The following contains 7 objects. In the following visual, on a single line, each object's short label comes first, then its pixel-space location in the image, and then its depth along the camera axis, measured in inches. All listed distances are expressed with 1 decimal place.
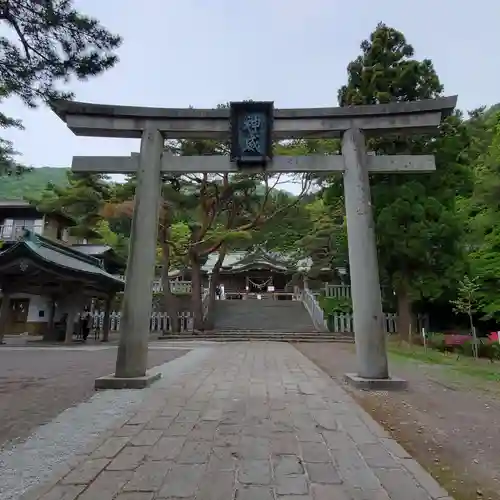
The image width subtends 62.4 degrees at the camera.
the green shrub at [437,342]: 542.6
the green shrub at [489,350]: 470.9
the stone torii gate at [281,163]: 243.1
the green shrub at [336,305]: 823.1
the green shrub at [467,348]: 504.3
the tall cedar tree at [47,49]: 183.8
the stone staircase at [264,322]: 755.4
